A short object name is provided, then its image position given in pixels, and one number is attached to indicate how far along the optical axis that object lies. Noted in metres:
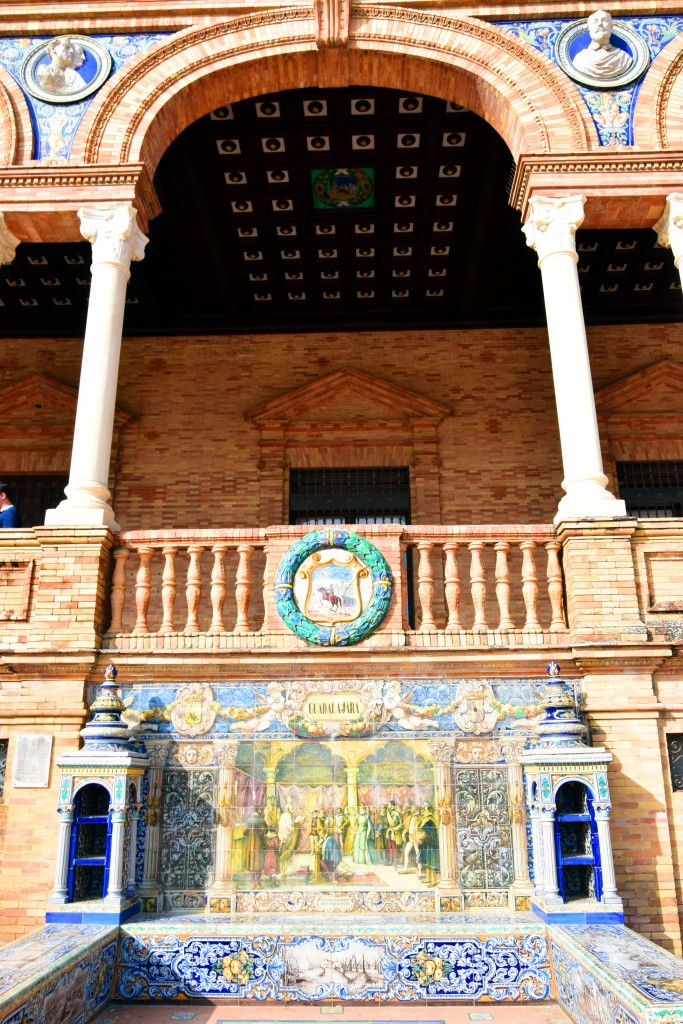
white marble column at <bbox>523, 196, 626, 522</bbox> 7.75
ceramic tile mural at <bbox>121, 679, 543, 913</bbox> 6.75
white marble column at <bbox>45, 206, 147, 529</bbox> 7.86
